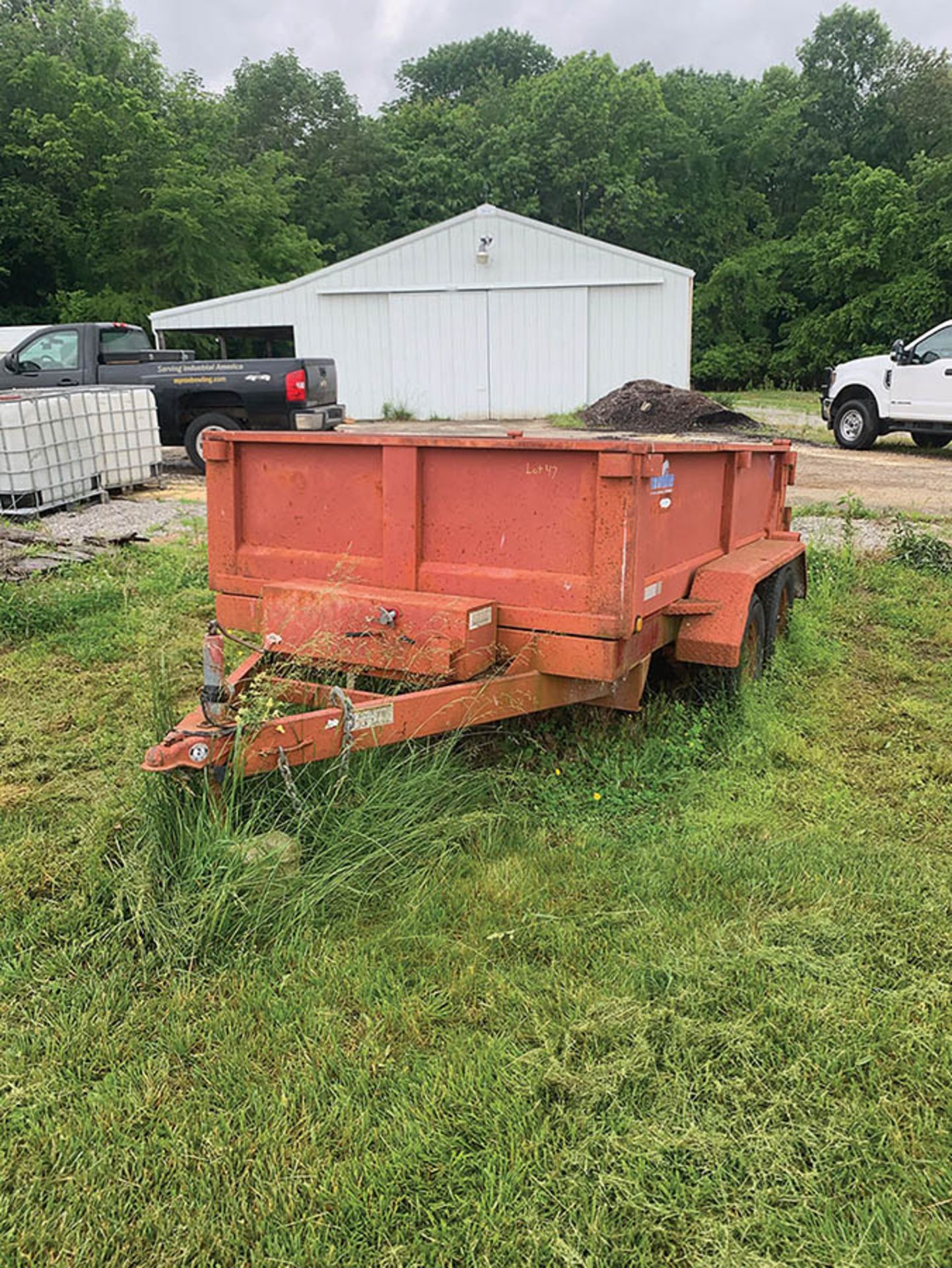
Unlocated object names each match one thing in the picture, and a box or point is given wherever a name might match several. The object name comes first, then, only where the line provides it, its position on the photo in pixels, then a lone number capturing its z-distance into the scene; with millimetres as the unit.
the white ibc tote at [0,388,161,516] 9930
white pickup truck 15812
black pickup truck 13328
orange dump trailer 3406
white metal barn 22969
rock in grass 2986
